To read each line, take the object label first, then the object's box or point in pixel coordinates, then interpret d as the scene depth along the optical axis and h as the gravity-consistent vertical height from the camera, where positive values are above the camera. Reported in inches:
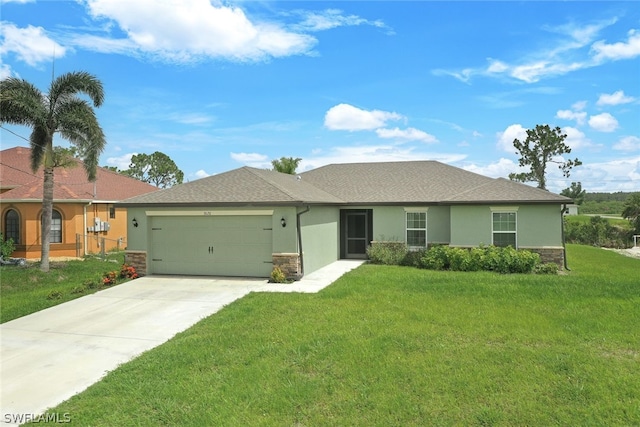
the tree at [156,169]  2142.0 +269.5
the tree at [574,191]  2175.8 +131.3
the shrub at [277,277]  502.3 -70.7
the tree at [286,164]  1328.7 +177.5
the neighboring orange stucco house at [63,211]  824.9 +23.0
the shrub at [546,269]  574.6 -74.0
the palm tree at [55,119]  649.6 +165.5
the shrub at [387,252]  669.3 -56.6
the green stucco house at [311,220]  532.7 -2.3
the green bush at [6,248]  716.0 -45.3
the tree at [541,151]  1569.9 +253.1
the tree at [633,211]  1318.9 +13.2
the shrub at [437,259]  614.9 -62.7
